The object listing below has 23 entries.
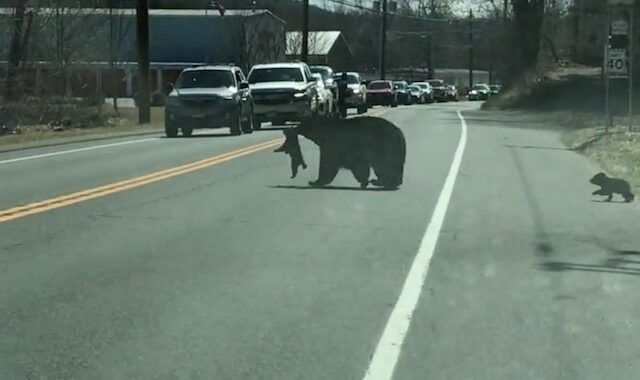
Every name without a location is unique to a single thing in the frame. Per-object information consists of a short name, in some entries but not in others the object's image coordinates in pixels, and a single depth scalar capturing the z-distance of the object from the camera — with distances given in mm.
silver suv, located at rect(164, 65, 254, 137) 29719
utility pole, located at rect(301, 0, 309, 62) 55031
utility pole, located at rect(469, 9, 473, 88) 101438
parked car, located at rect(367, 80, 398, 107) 63844
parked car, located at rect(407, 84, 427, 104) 75188
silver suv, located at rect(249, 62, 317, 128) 33938
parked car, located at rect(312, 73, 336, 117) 35938
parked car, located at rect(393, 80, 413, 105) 72312
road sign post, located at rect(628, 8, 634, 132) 29041
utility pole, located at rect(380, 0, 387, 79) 81950
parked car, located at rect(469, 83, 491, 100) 94250
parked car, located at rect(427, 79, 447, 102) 86581
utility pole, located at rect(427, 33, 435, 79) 114981
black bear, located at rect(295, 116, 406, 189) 15898
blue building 41938
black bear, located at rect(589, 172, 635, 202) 15750
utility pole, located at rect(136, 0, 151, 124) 38106
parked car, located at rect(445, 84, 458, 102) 90125
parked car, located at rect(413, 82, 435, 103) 78806
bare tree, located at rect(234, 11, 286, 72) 63406
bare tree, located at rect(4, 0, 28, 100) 37625
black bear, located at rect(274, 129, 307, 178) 16812
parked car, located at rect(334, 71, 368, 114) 48219
